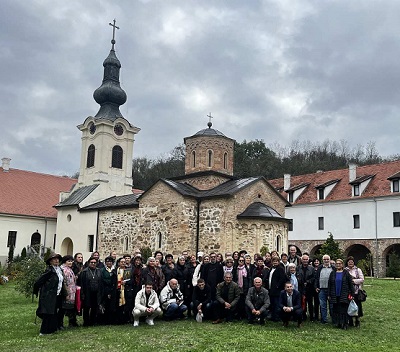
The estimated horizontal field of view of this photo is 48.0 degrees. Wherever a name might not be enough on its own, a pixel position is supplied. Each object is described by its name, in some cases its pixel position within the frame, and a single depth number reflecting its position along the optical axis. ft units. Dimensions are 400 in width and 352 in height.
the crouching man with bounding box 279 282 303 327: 29.32
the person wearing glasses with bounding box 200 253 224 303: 32.89
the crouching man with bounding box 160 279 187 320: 31.81
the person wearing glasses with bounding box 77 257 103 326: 29.63
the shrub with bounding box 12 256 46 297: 45.01
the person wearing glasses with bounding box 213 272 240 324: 31.35
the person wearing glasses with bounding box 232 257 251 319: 32.24
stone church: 63.36
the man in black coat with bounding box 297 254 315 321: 32.14
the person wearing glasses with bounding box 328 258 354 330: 29.40
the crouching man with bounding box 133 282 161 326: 29.76
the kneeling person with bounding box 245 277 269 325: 30.30
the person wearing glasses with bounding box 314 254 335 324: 31.14
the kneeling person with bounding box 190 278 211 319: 32.24
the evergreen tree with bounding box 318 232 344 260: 77.58
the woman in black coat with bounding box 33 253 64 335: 27.50
